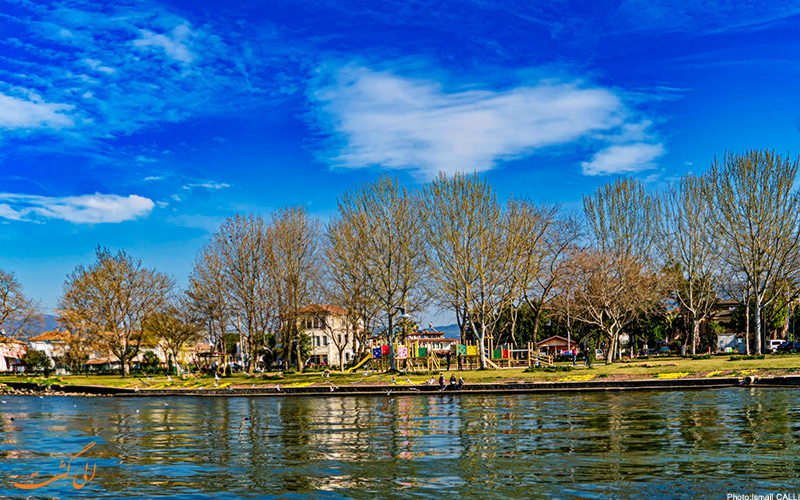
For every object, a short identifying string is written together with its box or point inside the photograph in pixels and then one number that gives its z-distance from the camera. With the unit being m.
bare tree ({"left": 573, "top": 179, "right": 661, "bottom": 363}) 57.47
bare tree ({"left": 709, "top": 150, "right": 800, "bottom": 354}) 61.75
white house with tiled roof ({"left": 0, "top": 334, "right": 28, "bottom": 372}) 88.68
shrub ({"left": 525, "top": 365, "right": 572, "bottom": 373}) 49.39
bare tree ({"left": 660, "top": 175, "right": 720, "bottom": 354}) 66.50
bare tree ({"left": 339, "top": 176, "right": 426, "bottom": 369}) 59.38
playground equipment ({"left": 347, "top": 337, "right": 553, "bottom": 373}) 57.88
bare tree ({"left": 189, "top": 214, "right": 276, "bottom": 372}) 66.06
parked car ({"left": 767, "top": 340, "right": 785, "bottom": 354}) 71.60
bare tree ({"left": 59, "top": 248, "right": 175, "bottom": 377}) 72.69
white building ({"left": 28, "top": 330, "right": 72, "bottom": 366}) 95.23
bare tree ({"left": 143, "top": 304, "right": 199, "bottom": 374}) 77.12
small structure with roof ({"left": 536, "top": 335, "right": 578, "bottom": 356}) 78.31
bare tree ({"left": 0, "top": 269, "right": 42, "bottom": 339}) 74.44
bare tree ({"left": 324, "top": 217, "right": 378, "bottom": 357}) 61.34
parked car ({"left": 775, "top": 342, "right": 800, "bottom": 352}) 69.66
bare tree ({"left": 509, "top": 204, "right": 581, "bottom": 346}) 60.17
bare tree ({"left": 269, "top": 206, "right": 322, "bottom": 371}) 68.31
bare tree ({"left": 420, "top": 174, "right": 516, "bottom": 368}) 56.47
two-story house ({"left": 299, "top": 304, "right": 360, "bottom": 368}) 104.50
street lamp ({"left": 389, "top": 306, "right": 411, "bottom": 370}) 56.69
